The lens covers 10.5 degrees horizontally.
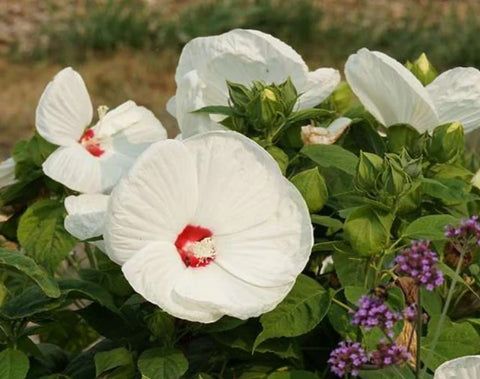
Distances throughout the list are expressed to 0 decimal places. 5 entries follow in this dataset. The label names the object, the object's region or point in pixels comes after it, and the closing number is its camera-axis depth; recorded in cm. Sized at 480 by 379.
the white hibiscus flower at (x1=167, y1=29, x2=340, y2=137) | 275
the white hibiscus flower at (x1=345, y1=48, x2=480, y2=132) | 271
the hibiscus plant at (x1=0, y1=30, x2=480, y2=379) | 248
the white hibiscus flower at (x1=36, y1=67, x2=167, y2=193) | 280
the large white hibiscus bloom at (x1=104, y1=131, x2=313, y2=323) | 246
